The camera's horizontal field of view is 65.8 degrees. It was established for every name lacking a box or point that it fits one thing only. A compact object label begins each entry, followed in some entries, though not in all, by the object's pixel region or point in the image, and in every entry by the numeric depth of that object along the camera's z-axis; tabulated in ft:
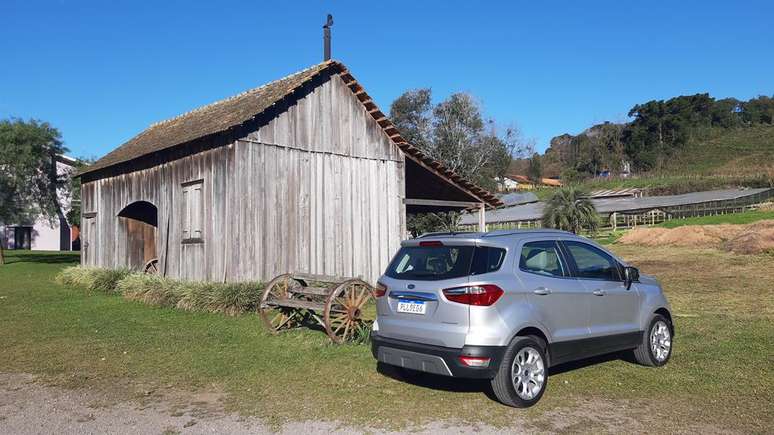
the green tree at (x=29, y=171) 90.58
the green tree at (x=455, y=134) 140.87
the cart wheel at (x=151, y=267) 58.17
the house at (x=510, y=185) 266.61
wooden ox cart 29.19
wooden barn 43.50
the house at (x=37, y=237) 159.22
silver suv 18.15
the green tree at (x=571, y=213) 112.47
